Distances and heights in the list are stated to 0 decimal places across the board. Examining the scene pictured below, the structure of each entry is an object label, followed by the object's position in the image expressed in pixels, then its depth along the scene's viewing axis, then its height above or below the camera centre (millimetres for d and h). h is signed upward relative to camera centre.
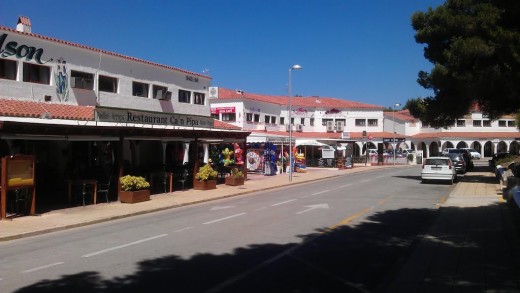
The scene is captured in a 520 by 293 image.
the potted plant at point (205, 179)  22953 -1288
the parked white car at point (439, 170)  25609 -768
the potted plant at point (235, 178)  25516 -1359
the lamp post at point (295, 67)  29552 +5396
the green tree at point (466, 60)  19888 +4597
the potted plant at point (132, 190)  17578 -1442
